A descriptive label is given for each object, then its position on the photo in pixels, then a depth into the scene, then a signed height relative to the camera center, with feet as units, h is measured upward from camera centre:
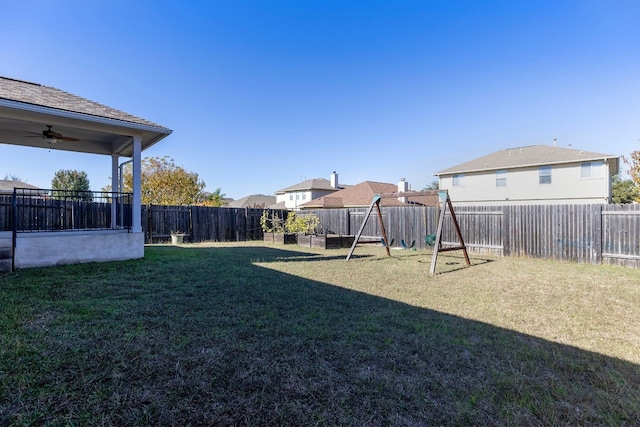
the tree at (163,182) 71.20 +8.07
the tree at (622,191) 86.30 +6.00
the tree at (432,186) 173.99 +15.85
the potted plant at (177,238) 41.27 -3.12
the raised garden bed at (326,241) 36.11 -3.34
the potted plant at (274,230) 41.60 -2.33
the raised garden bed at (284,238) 41.39 -3.30
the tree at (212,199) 83.61 +4.65
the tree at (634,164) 54.19 +8.54
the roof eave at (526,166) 53.00 +9.26
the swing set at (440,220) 22.00 -0.46
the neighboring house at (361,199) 78.07 +4.06
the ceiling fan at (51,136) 22.02 +6.09
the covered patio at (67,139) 18.92 +6.36
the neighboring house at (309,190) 107.86 +8.82
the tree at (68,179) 106.70 +13.09
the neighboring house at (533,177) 54.39 +7.06
